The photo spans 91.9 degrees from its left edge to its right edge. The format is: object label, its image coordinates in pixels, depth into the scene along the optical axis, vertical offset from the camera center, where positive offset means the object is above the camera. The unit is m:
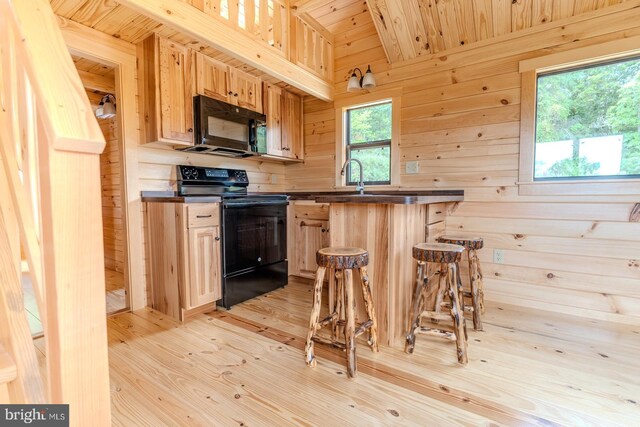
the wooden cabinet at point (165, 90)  2.47 +0.90
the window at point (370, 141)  3.38 +0.63
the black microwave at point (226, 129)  2.70 +0.66
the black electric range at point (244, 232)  2.62 -0.32
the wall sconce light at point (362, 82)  3.15 +1.19
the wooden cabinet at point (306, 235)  3.15 -0.40
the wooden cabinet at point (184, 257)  2.36 -0.46
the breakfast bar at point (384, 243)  1.93 -0.30
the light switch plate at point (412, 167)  3.12 +0.29
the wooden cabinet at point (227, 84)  2.75 +1.10
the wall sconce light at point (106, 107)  3.63 +1.09
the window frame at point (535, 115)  2.22 +0.63
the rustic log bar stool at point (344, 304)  1.66 -0.63
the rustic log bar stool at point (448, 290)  1.77 -0.58
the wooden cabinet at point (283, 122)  3.45 +0.89
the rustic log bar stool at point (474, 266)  2.19 -0.52
